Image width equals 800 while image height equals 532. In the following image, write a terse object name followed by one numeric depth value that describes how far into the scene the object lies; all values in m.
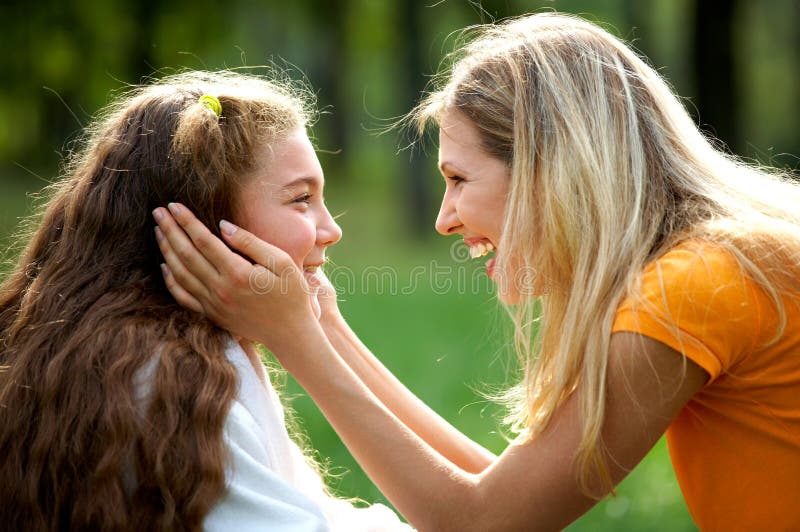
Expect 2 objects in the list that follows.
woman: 2.70
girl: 2.52
